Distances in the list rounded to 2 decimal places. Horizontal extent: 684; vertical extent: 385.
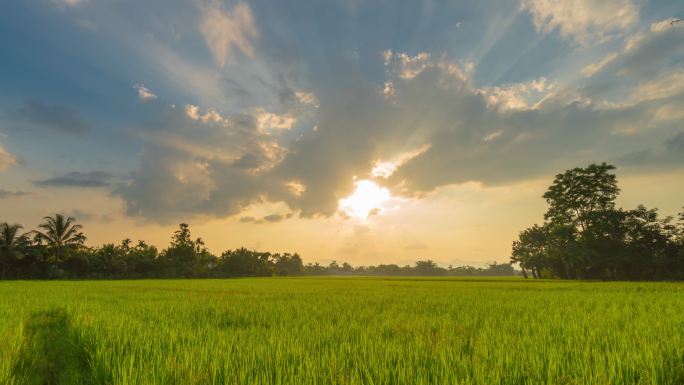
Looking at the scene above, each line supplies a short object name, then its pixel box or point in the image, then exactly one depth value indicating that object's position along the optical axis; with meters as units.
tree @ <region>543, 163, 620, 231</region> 42.72
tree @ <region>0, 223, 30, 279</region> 38.56
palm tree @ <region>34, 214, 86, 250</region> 42.81
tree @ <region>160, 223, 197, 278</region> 56.94
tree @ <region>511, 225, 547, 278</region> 54.20
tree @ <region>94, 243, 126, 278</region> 48.50
